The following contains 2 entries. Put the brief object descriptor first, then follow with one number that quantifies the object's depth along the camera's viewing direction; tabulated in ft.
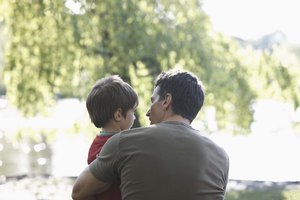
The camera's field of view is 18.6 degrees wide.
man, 10.69
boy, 11.70
